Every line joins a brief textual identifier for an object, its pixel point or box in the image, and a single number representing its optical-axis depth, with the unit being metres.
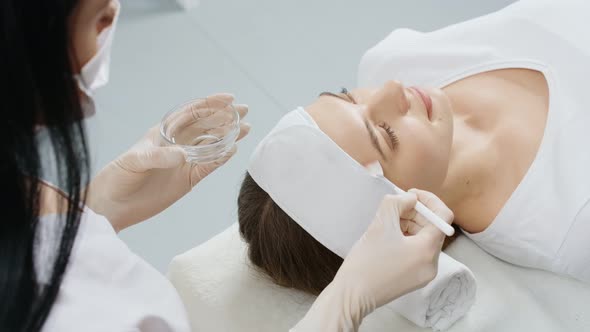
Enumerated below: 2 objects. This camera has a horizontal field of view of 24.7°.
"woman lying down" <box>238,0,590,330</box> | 1.34
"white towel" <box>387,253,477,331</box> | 1.31
